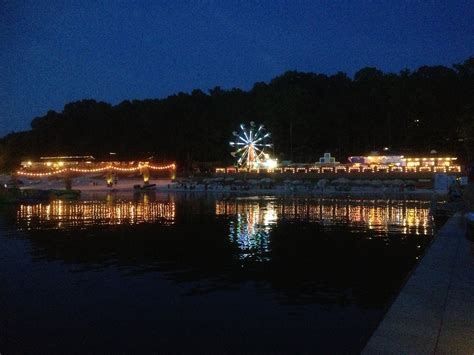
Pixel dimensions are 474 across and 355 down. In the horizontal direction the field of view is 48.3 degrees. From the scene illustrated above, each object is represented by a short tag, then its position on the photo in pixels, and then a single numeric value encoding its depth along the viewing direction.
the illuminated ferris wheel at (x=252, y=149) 83.06
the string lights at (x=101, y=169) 88.06
